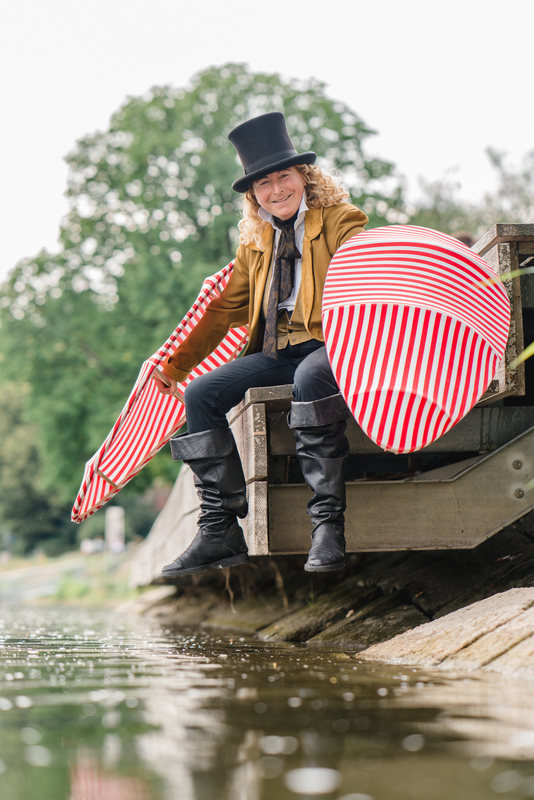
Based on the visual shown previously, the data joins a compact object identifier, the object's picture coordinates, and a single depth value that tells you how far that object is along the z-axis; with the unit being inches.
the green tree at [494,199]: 1032.8
